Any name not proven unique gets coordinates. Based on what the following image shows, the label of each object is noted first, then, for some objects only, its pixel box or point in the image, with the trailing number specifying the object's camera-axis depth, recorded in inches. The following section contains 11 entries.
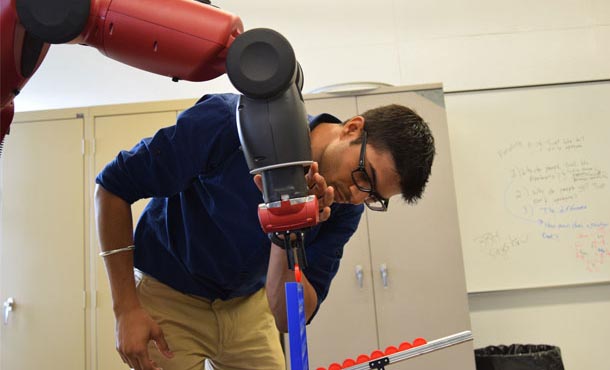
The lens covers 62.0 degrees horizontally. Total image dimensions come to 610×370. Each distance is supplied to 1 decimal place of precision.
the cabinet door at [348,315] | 90.1
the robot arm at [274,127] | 22.8
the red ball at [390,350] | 36.8
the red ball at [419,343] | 36.8
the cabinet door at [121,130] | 95.7
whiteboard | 104.3
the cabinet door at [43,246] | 90.7
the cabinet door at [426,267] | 90.0
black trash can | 85.4
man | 38.9
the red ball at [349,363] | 36.9
